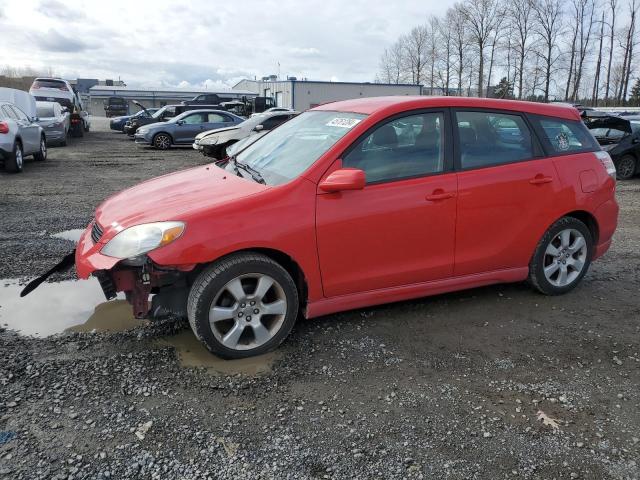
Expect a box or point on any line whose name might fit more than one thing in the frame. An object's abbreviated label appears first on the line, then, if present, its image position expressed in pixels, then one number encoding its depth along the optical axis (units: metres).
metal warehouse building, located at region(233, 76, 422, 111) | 55.66
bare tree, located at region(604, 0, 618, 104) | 54.92
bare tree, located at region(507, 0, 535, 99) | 60.19
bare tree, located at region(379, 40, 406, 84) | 81.01
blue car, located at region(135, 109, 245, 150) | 19.59
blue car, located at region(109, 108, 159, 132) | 29.92
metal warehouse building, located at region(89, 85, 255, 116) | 74.31
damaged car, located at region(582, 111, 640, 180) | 12.57
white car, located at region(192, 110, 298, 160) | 15.19
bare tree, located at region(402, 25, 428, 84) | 76.69
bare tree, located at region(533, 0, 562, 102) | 58.13
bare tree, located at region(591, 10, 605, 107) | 56.75
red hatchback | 3.42
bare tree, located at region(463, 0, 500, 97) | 63.31
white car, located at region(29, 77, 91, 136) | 23.95
